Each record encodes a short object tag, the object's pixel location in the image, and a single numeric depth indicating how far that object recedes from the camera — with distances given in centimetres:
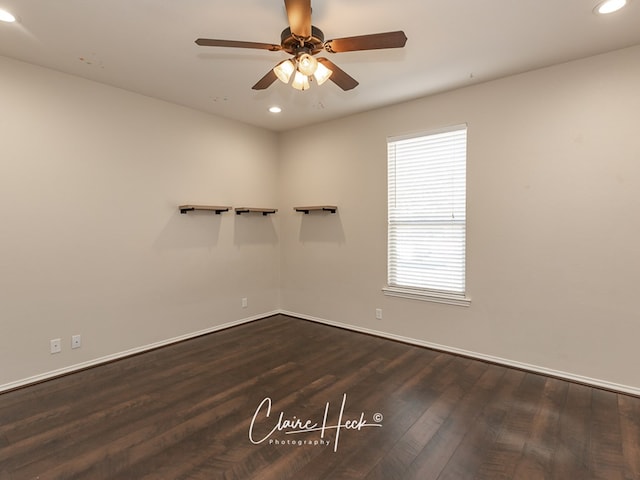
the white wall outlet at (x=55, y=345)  315
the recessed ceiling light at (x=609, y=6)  217
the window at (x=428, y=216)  365
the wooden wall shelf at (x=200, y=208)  403
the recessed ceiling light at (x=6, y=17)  228
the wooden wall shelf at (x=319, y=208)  457
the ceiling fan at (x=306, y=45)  187
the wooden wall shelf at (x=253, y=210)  471
